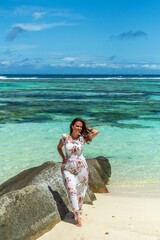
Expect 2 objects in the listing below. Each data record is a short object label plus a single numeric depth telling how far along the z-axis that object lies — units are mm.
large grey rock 3862
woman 4303
